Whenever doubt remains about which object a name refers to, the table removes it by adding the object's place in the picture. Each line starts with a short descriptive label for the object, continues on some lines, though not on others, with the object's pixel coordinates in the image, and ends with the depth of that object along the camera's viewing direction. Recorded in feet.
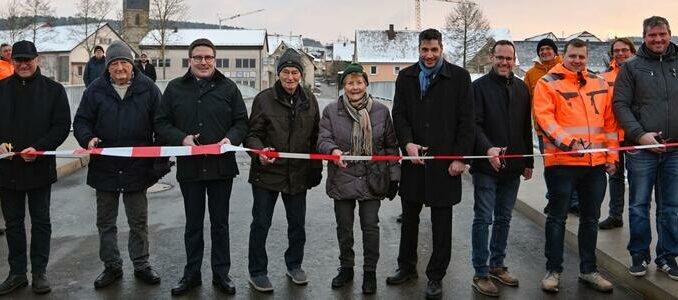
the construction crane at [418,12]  447.83
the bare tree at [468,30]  204.54
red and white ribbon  17.03
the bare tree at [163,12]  170.30
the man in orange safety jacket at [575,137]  17.44
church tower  333.42
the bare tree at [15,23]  189.67
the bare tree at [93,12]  201.77
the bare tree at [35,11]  195.62
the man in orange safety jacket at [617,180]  23.32
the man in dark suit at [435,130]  17.24
